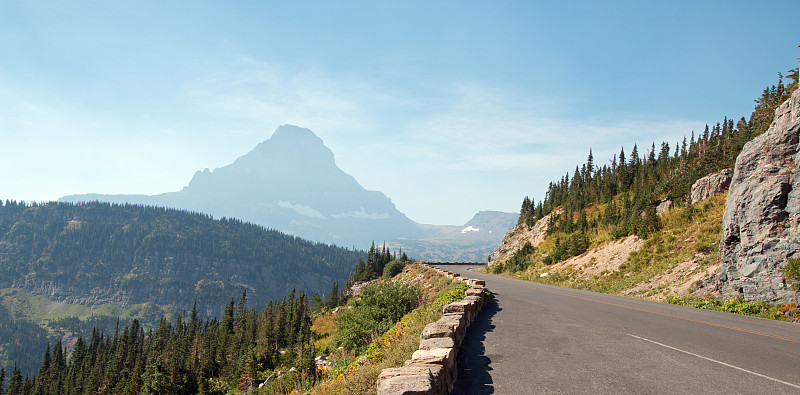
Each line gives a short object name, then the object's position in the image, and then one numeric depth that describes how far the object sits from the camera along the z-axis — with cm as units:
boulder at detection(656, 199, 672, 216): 4012
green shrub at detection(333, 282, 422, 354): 1811
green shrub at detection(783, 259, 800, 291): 1642
